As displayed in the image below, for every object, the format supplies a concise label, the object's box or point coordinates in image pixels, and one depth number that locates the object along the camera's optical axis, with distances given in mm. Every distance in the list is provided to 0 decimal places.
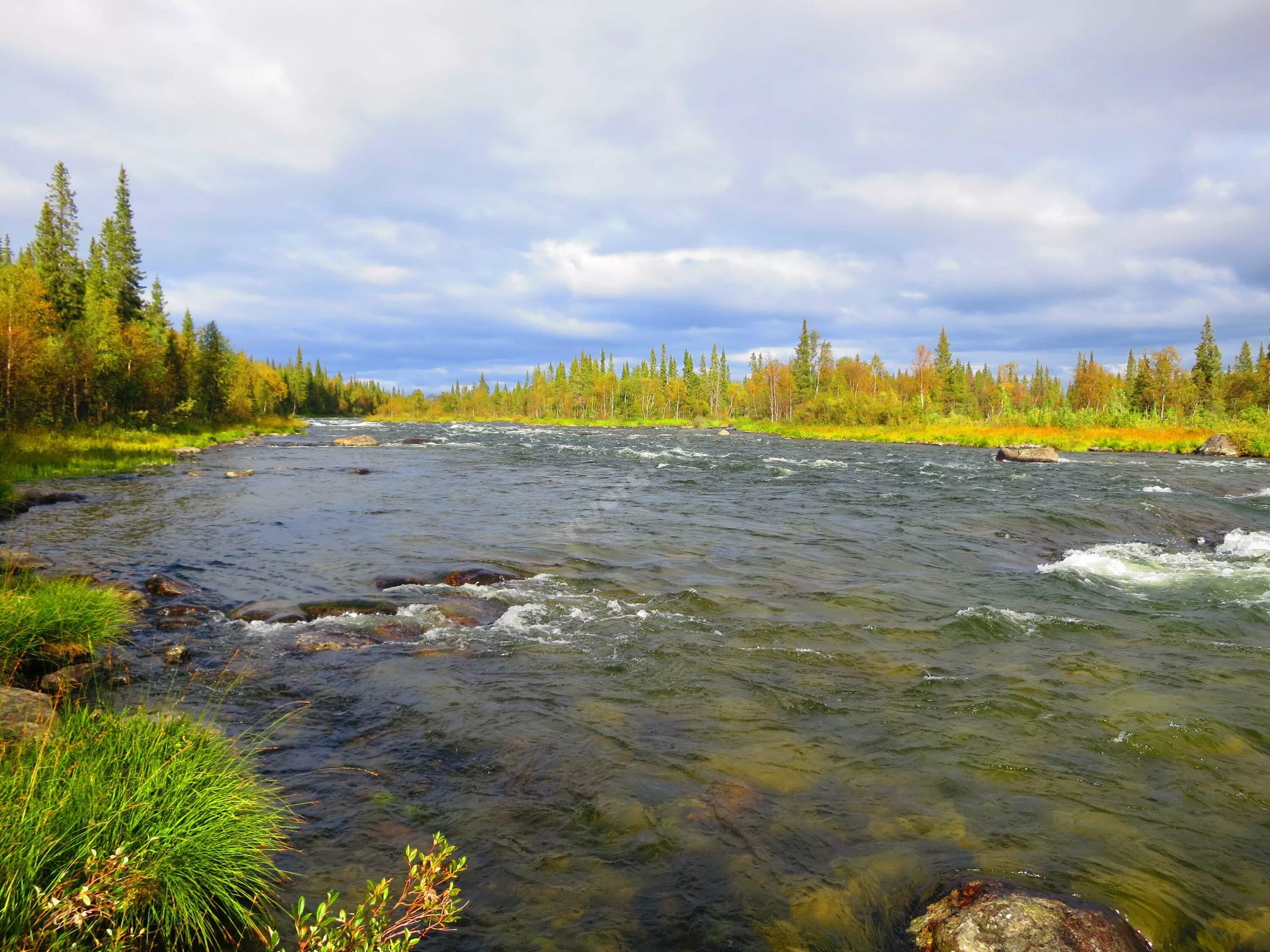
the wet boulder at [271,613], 10086
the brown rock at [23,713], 4625
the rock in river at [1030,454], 39344
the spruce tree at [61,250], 57344
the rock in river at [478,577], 12383
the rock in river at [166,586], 11141
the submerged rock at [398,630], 9516
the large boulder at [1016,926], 3781
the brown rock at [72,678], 6559
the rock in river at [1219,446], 41906
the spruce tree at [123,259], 69688
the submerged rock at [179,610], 10031
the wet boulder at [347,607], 10469
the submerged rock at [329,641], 8984
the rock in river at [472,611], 10273
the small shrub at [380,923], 2652
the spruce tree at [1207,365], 83250
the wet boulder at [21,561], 9961
